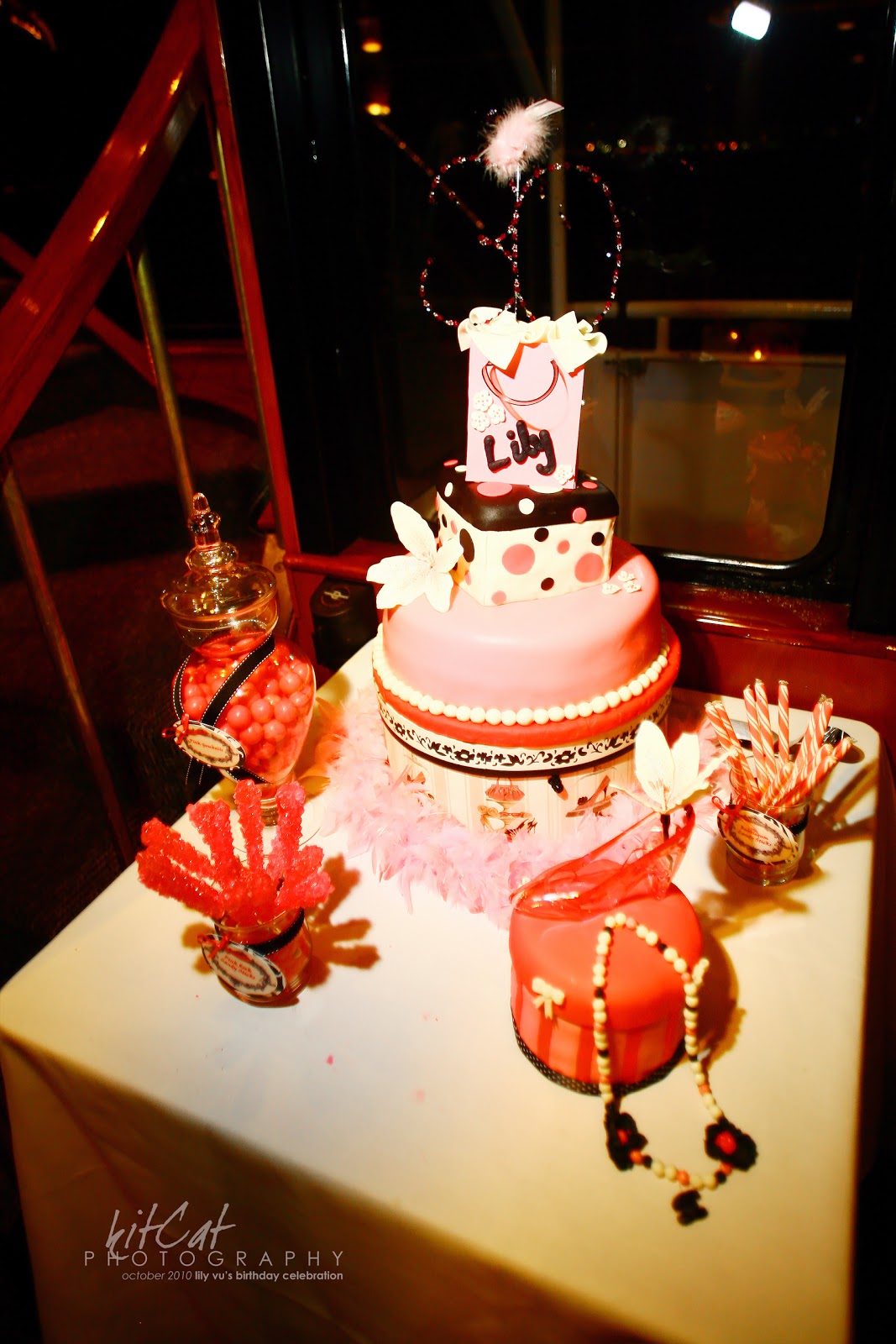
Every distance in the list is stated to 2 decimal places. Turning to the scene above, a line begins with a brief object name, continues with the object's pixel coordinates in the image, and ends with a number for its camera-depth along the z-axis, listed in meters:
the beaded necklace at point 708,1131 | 0.74
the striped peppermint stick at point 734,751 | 0.99
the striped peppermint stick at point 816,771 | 0.96
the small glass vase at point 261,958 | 0.88
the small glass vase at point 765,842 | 0.98
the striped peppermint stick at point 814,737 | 0.96
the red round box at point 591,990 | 0.76
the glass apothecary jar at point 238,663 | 1.16
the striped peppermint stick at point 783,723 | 1.00
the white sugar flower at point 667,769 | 0.83
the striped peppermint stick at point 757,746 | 0.98
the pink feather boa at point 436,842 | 1.07
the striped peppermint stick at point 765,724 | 0.99
